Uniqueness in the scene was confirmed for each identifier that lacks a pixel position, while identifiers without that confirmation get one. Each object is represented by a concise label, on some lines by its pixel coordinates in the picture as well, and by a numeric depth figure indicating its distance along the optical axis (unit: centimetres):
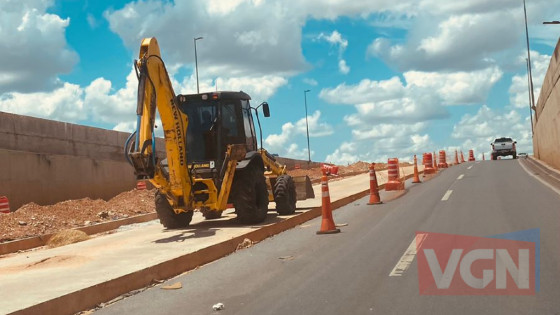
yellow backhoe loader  1259
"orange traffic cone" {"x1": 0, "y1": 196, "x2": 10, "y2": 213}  1923
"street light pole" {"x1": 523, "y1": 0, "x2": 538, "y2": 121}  5237
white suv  5444
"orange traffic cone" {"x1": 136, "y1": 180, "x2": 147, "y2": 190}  2888
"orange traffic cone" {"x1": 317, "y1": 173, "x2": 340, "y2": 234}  1259
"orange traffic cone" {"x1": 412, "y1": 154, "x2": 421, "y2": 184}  2812
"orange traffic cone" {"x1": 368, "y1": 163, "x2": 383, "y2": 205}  1892
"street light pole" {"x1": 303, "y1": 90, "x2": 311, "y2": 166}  6607
